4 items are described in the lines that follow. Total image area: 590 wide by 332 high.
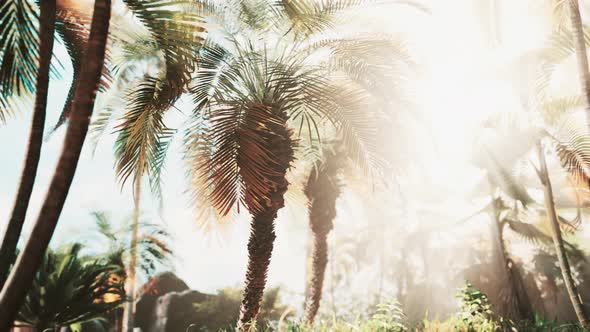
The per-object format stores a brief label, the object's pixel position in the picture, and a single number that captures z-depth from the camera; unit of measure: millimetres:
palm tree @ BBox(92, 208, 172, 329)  13822
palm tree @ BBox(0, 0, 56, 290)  3969
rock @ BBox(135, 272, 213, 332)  16516
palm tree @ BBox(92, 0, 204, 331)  4379
